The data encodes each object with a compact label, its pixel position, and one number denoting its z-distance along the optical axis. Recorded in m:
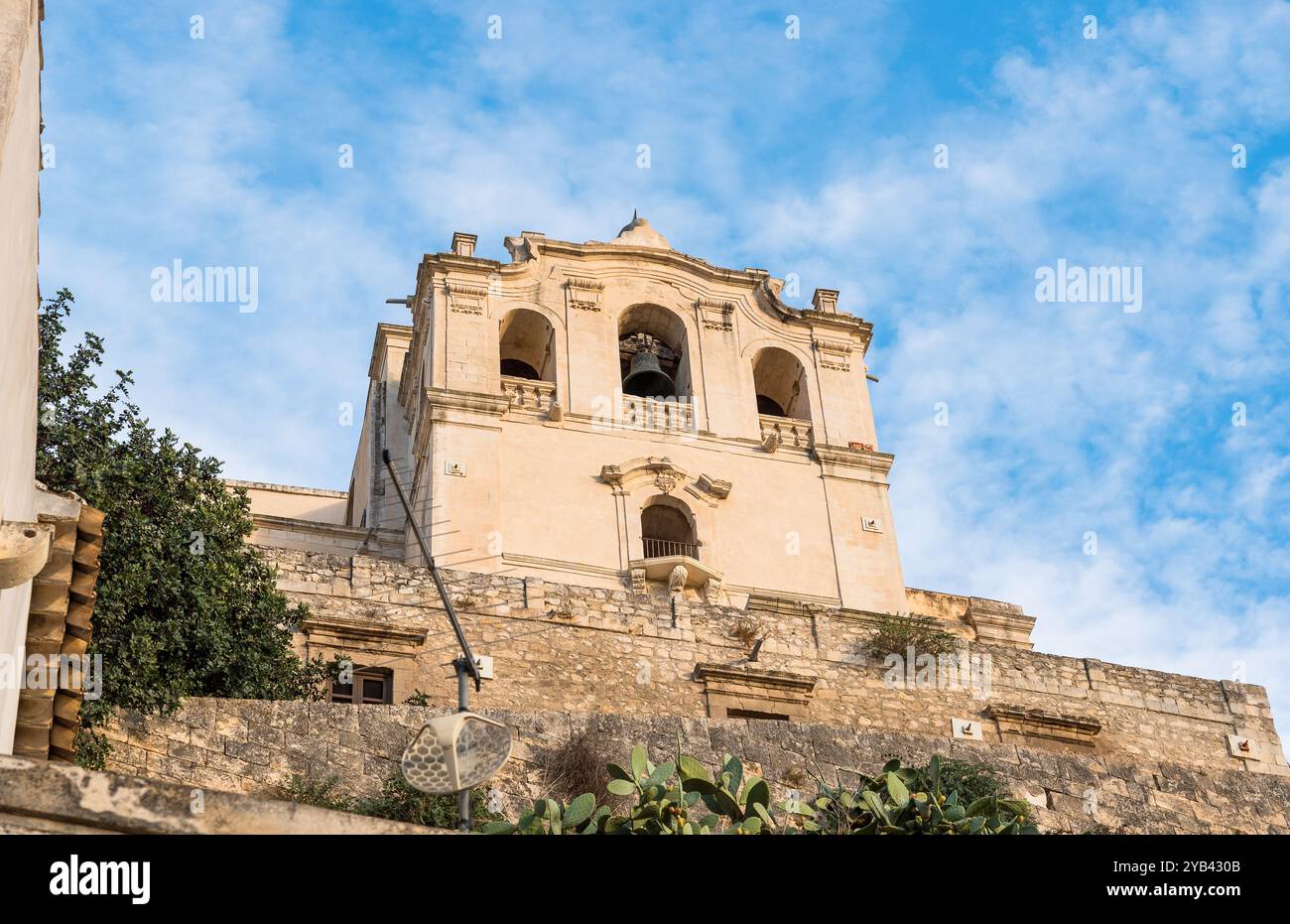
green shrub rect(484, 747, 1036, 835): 9.05
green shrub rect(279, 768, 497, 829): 13.12
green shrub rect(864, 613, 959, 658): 20.06
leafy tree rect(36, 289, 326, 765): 14.74
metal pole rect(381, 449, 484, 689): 9.66
